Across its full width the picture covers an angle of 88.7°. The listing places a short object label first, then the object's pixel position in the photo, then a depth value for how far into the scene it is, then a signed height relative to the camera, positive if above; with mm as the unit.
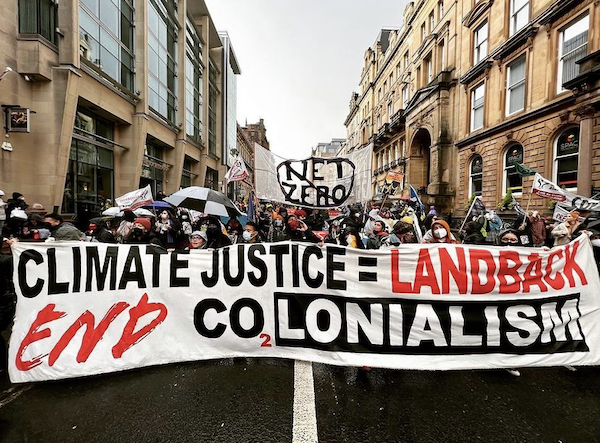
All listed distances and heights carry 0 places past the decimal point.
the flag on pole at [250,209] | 9405 +128
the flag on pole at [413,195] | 11184 +750
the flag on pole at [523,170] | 8328 +1265
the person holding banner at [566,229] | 5366 -221
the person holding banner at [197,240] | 4668 -431
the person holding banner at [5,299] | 3111 -916
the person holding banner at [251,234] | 5457 -371
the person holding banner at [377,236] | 6183 -460
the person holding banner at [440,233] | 4648 -266
